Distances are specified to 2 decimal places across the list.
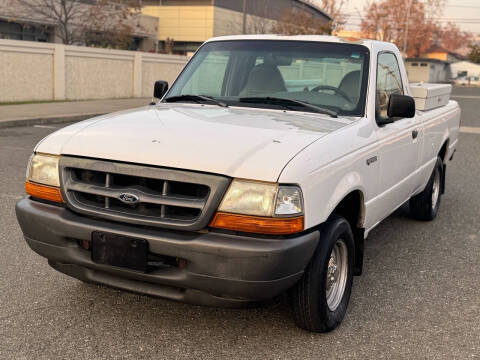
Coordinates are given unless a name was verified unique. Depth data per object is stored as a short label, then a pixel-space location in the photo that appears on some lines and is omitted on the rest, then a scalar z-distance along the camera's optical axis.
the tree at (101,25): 27.62
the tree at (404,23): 86.44
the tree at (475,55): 113.38
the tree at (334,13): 54.33
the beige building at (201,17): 51.88
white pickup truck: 3.14
